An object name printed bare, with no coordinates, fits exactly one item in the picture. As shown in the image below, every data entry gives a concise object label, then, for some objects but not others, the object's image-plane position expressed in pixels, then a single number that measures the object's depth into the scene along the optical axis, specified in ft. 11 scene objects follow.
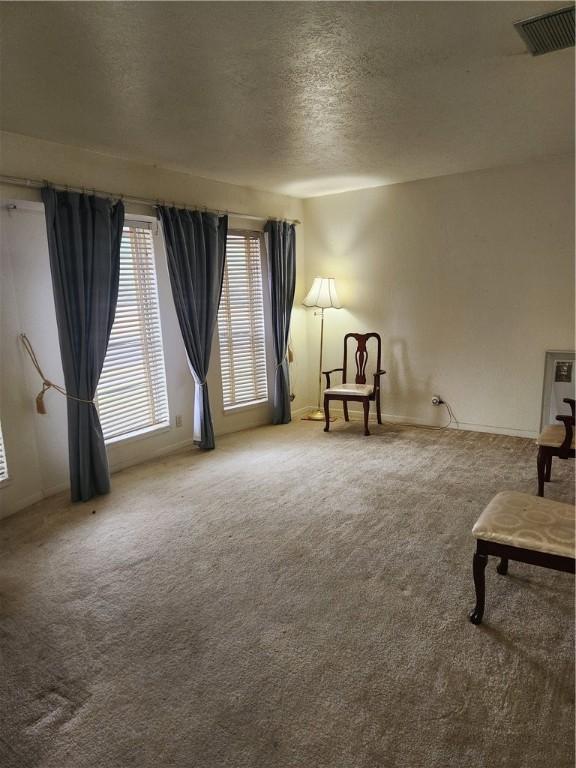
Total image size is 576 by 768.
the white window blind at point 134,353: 12.67
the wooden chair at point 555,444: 10.00
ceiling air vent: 6.10
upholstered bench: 6.20
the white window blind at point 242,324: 15.85
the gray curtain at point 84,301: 10.72
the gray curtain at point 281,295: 16.63
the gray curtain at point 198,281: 13.44
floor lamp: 17.26
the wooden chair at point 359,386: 15.92
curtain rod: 10.05
